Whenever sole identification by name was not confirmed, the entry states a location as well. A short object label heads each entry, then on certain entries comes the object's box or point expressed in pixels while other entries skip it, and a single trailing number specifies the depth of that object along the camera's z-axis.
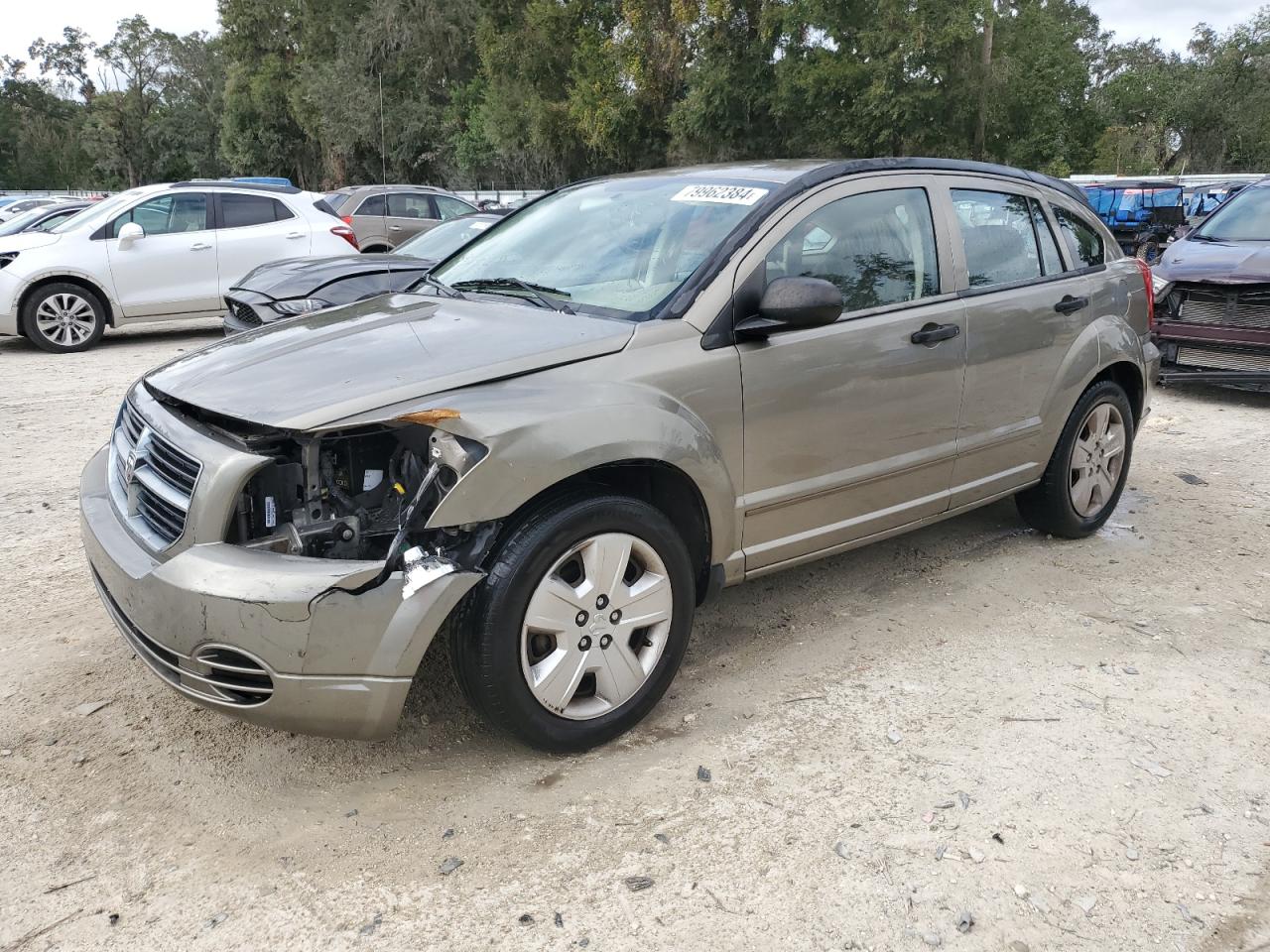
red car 7.95
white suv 10.41
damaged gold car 2.69
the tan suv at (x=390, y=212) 16.45
